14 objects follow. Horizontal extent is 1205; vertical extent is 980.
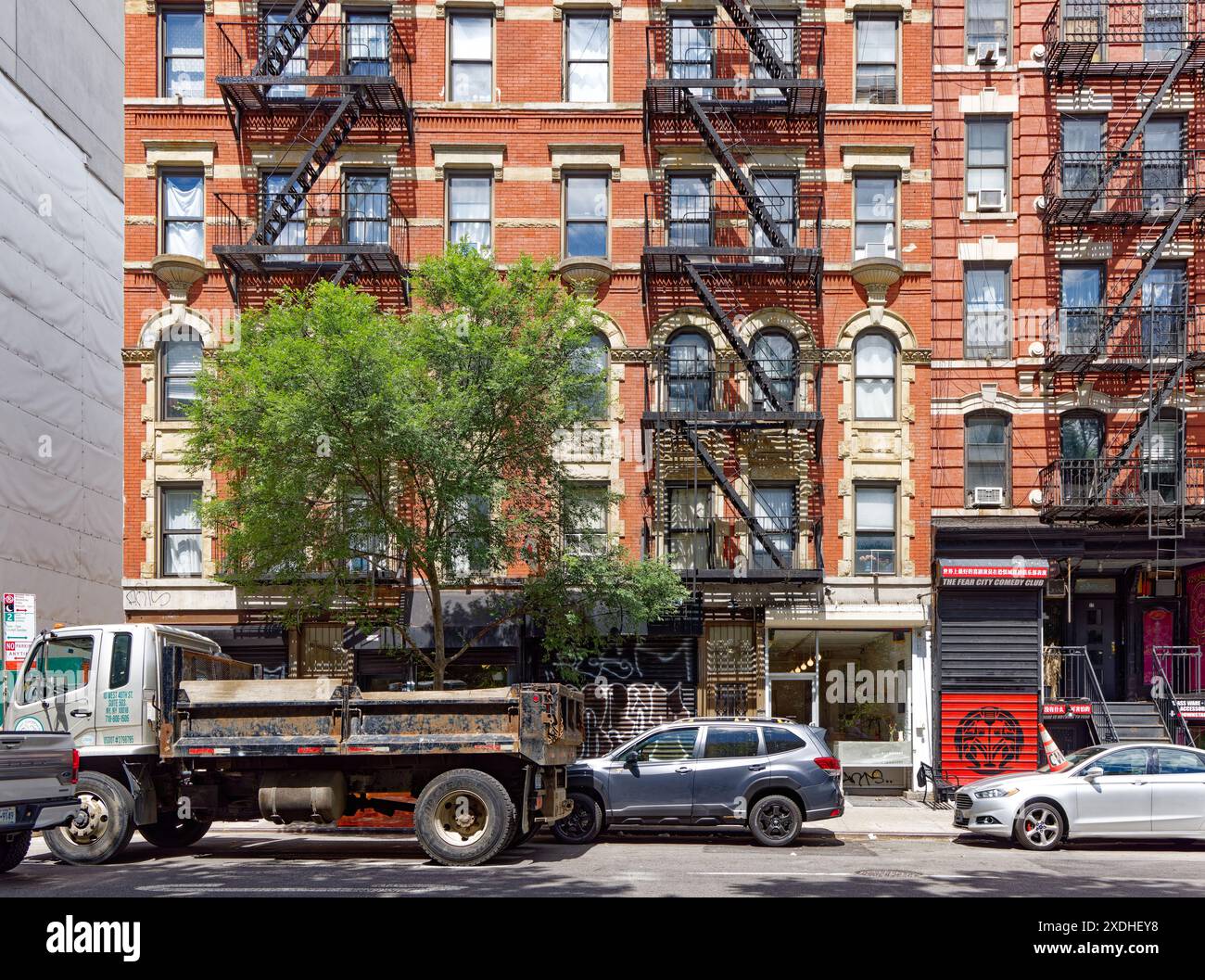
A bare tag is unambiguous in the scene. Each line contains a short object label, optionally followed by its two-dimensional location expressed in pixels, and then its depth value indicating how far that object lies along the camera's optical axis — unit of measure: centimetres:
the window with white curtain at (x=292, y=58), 2523
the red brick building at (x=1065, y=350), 2369
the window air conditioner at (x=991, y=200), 2495
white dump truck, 1398
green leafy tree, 1841
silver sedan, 1672
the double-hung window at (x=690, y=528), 2433
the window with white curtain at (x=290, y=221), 2514
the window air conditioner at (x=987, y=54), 2498
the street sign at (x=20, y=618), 2125
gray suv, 1658
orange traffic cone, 2253
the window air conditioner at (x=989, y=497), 2408
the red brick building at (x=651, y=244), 2423
